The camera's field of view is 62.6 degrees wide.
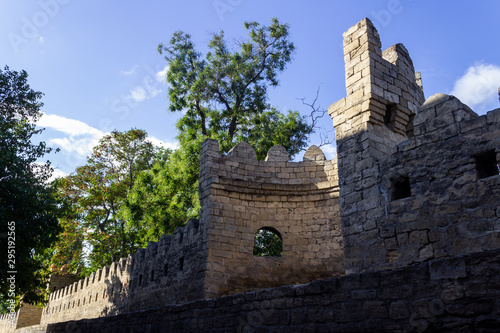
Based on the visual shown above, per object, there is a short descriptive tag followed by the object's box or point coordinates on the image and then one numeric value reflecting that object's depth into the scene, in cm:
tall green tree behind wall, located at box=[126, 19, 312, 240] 1891
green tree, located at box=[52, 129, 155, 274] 2209
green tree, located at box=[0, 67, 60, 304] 985
